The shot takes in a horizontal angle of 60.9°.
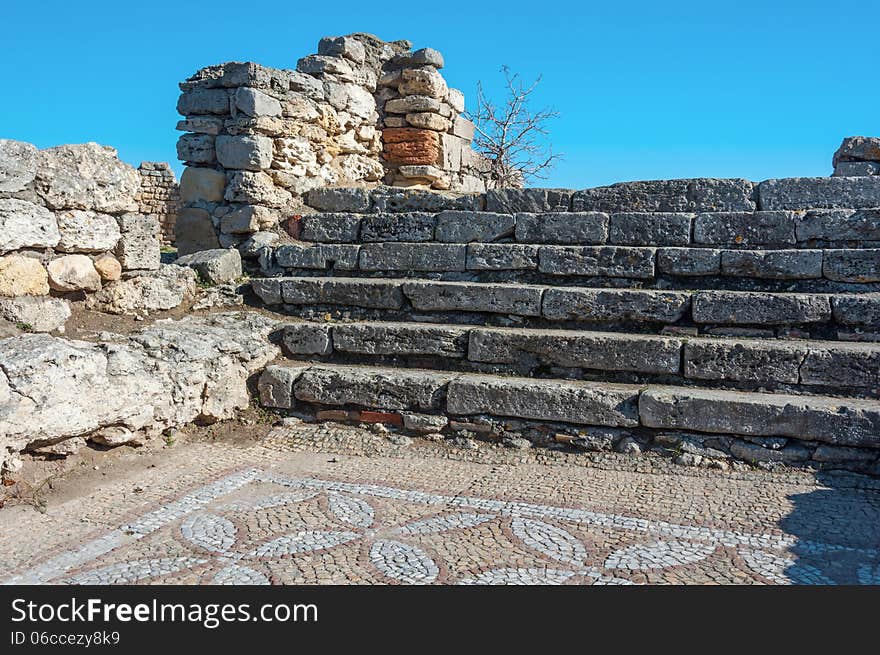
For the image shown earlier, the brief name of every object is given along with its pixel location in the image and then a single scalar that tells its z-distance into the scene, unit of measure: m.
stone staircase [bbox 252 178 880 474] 5.20
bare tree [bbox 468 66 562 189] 14.12
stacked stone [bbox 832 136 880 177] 7.38
